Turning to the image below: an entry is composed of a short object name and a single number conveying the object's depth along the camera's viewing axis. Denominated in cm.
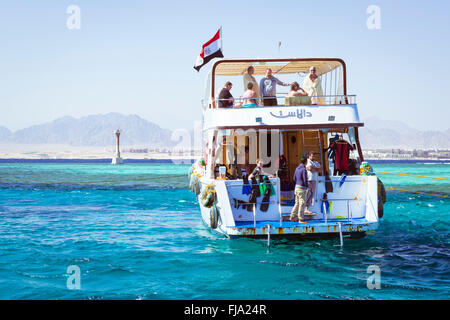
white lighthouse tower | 13632
